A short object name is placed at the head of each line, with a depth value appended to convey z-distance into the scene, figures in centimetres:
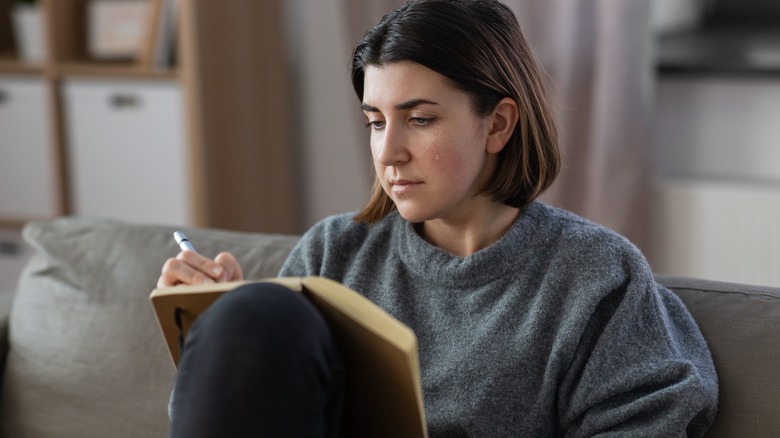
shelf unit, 312
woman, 182
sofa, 216
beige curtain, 291
